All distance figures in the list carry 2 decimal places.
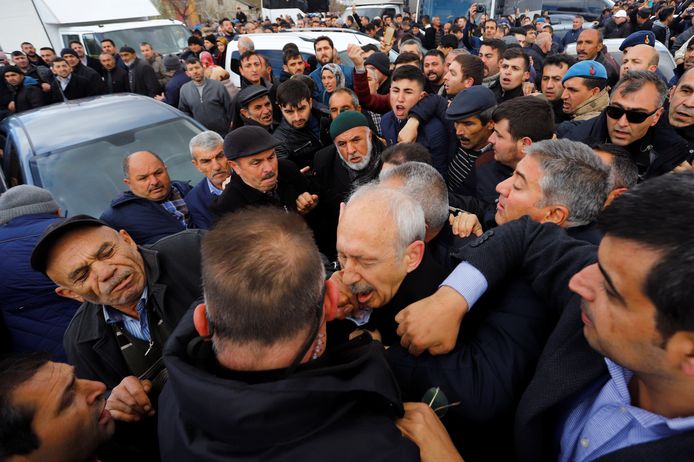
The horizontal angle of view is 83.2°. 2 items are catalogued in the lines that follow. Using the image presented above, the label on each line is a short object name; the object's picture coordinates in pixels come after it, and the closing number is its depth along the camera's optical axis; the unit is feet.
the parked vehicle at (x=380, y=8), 54.44
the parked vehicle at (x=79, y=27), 37.45
